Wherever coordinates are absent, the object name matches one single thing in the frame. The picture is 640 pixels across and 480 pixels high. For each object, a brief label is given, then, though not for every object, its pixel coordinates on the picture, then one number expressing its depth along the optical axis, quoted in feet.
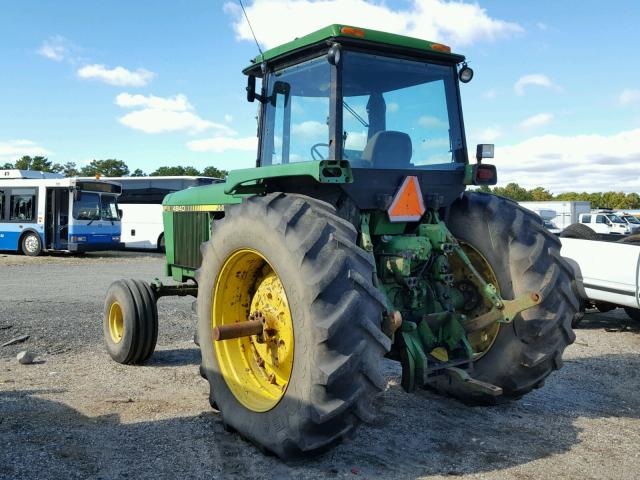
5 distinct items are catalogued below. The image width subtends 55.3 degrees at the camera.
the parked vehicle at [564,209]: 135.53
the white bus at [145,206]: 74.84
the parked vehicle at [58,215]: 64.54
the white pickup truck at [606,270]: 26.00
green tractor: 12.21
